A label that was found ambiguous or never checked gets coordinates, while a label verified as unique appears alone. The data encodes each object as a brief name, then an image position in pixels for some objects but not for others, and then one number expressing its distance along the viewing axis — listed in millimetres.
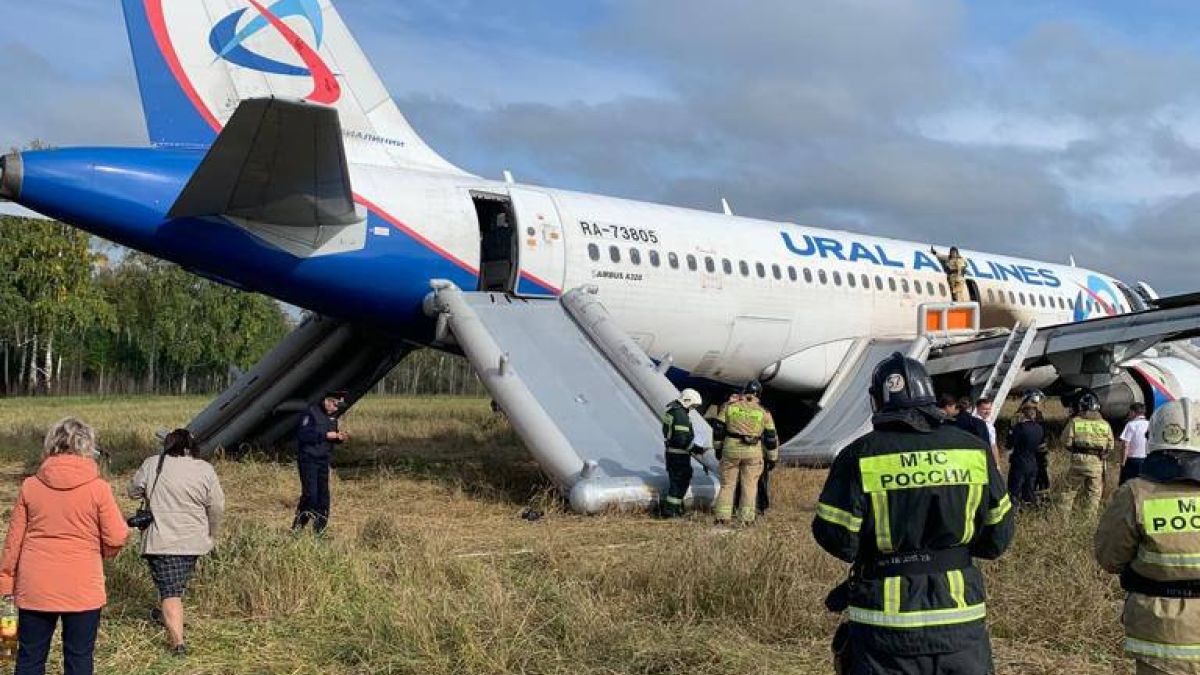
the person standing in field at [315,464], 9320
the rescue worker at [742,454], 10781
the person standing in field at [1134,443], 11312
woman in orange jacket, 4691
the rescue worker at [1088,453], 10555
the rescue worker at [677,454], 10711
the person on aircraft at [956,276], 19781
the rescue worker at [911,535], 3475
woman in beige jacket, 5918
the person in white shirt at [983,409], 11780
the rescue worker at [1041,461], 11672
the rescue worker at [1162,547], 3650
